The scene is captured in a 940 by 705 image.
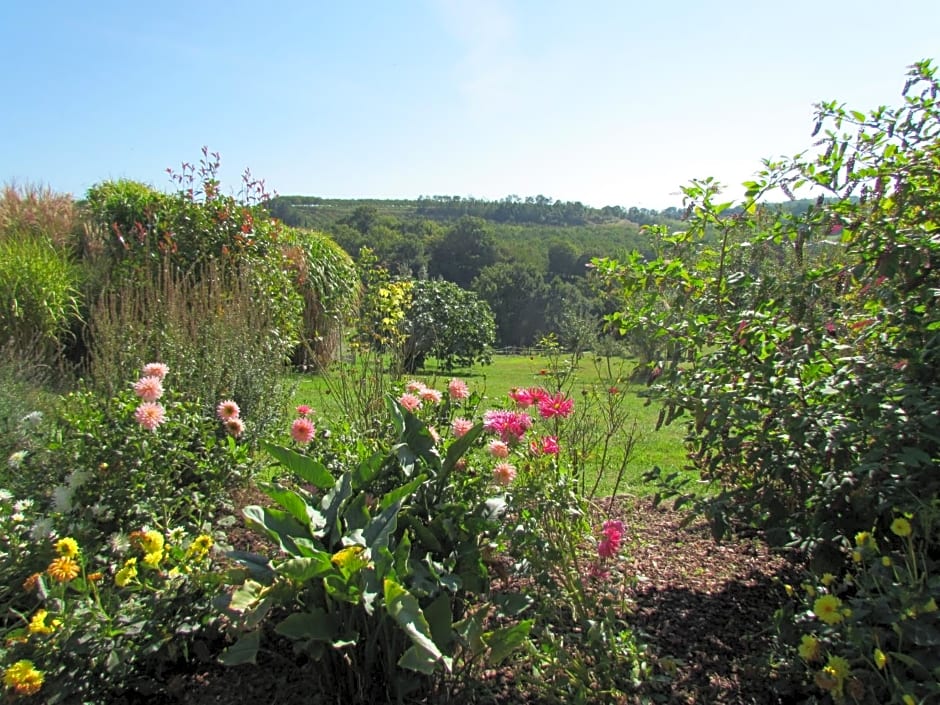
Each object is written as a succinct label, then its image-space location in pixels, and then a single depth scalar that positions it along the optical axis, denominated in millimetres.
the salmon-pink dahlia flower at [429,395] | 2527
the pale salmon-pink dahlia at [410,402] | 2357
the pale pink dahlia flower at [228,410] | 2744
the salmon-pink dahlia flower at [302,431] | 2352
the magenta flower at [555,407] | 2379
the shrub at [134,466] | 2406
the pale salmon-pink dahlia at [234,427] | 2793
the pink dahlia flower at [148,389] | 2531
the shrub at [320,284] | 8539
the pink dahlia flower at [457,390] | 2564
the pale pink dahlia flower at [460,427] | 2232
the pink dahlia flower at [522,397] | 2395
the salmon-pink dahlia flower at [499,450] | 2137
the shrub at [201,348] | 3619
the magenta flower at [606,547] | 1897
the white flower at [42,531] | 2225
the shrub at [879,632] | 1477
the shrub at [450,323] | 12289
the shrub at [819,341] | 1925
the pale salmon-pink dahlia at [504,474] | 2062
